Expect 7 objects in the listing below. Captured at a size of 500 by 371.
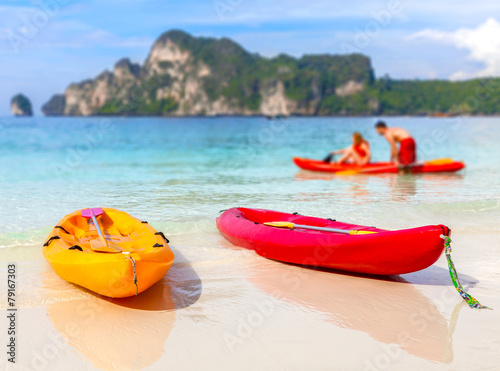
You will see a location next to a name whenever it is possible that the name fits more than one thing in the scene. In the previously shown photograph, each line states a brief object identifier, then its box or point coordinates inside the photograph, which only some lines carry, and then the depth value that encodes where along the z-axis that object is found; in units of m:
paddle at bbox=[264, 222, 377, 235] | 4.77
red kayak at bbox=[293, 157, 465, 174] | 11.69
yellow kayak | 3.60
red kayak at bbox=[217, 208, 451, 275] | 3.89
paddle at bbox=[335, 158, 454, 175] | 11.66
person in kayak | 12.16
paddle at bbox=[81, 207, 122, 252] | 4.49
